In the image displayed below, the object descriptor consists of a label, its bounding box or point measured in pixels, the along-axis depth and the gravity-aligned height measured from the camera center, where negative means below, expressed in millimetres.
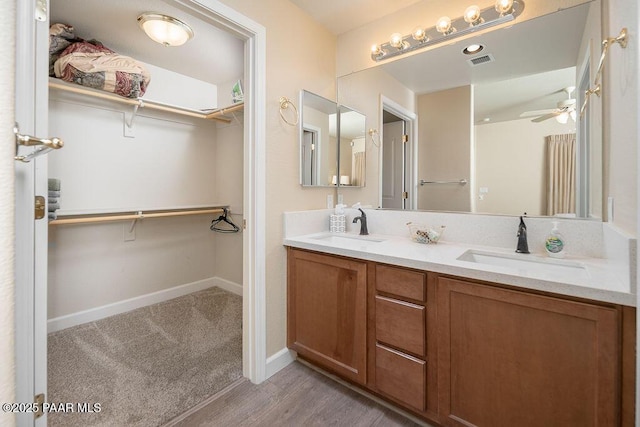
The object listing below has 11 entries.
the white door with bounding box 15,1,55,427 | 851 -29
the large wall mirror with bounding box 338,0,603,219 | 1411 +550
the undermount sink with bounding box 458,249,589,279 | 1105 -238
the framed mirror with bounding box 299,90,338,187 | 2021 +563
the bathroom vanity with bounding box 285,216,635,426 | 922 -523
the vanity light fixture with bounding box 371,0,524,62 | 1548 +1163
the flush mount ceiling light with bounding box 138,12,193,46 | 1978 +1380
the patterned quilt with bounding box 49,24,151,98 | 2093 +1184
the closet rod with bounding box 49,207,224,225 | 2183 -36
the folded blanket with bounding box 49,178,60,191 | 1831 +181
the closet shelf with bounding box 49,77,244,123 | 2166 +1015
